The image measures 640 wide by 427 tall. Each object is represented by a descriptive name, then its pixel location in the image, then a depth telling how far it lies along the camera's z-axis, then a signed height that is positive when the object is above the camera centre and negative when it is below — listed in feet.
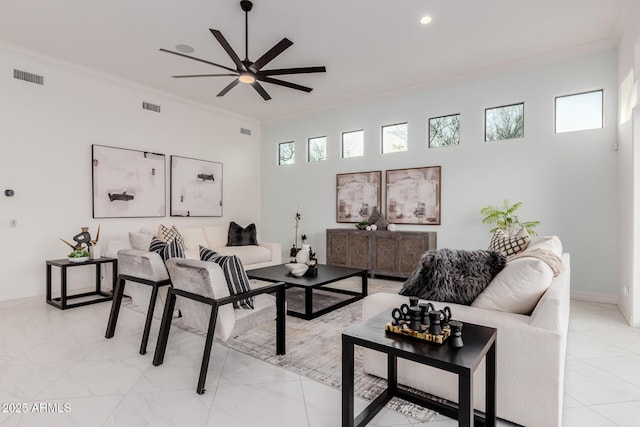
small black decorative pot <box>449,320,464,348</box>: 4.96 -1.81
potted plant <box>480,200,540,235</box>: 15.62 -0.17
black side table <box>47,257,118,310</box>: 13.33 -3.21
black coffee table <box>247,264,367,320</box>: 12.19 -2.52
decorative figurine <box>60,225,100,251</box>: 14.63 -1.18
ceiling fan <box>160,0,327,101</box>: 10.64 +5.20
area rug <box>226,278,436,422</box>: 7.17 -3.81
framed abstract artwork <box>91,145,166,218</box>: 17.22 +1.63
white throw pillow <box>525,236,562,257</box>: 9.03 -0.83
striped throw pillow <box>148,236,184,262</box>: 10.08 -1.18
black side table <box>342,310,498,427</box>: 4.38 -2.06
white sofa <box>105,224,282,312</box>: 15.55 -1.82
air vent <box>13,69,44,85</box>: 14.70 +6.05
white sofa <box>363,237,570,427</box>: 5.54 -2.45
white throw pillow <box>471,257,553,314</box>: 6.15 -1.34
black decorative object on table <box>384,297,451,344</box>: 5.11 -1.75
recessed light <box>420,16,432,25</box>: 12.26 +7.24
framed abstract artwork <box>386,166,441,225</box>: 18.61 +1.11
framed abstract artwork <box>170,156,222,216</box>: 20.65 +1.69
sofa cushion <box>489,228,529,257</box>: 11.83 -1.00
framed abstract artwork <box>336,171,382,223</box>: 20.70 +1.24
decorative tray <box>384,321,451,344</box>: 5.07 -1.86
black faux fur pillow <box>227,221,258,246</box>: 21.20 -1.43
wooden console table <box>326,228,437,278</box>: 17.94 -1.95
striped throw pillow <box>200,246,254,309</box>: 8.03 -1.48
